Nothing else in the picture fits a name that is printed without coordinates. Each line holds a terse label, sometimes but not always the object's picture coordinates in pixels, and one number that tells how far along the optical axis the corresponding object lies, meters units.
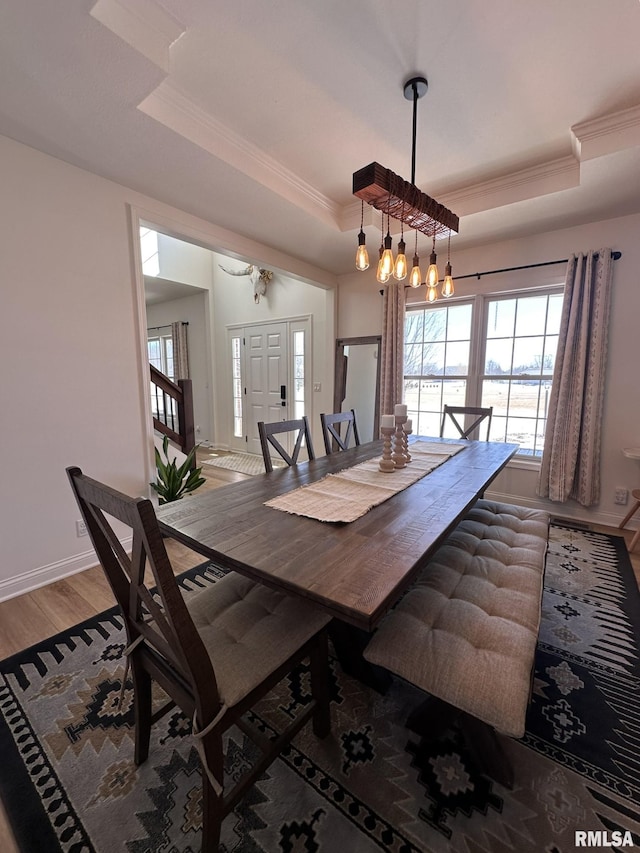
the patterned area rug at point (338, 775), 0.96
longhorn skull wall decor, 5.07
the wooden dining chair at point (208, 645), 0.76
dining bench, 0.90
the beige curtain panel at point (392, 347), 3.86
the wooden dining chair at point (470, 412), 3.08
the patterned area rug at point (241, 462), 4.80
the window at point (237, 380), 5.73
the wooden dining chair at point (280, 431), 2.08
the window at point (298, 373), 5.02
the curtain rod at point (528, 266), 2.80
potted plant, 2.68
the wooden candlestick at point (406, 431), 2.04
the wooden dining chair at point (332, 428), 2.56
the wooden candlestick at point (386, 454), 1.92
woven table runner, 1.39
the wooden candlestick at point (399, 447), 1.99
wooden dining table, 0.88
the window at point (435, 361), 3.71
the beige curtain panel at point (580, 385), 2.86
